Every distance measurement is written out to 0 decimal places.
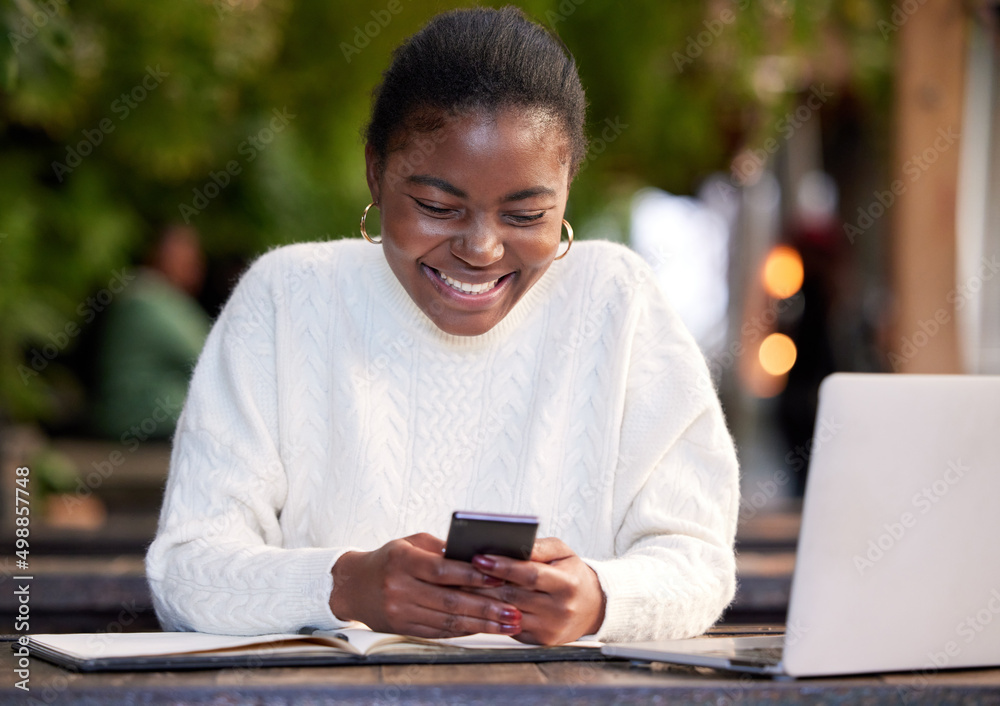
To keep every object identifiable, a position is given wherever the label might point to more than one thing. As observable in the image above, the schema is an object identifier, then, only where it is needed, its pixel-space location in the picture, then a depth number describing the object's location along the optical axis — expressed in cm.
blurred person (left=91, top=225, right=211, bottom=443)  656
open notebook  209
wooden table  201
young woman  227
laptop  205
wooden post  456
